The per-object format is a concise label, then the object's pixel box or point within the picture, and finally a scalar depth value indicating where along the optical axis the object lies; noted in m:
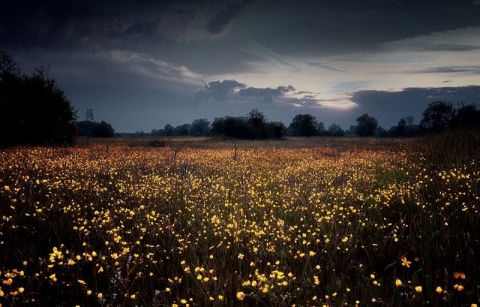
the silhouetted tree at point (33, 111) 22.78
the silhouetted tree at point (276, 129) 85.82
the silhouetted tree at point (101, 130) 113.25
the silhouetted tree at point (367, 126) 164.38
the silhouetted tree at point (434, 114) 97.23
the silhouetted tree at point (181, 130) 186.12
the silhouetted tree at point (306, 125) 134.62
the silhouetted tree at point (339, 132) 188.88
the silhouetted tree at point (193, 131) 192.24
